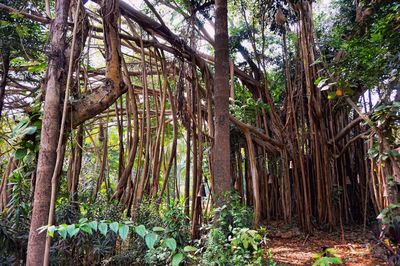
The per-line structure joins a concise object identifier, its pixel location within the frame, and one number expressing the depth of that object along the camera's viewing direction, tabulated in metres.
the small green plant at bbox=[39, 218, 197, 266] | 1.09
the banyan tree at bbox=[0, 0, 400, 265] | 1.75
